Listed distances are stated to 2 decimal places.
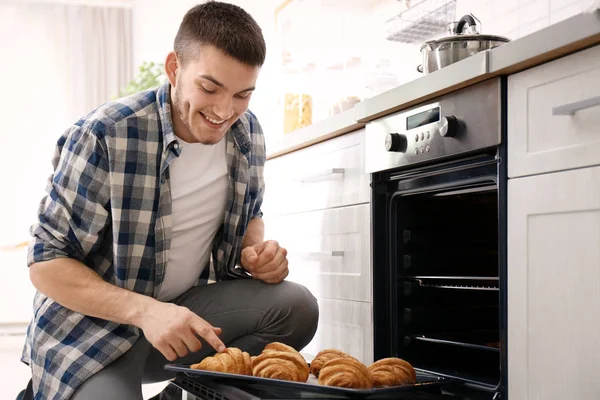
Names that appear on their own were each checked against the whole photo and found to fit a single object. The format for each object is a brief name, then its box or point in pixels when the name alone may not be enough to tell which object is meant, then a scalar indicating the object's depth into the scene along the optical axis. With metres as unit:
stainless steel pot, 1.79
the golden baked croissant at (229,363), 1.35
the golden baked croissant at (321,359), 1.46
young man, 1.62
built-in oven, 1.77
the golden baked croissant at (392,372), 1.36
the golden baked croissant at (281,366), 1.32
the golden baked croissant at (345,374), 1.26
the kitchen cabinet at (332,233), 2.08
